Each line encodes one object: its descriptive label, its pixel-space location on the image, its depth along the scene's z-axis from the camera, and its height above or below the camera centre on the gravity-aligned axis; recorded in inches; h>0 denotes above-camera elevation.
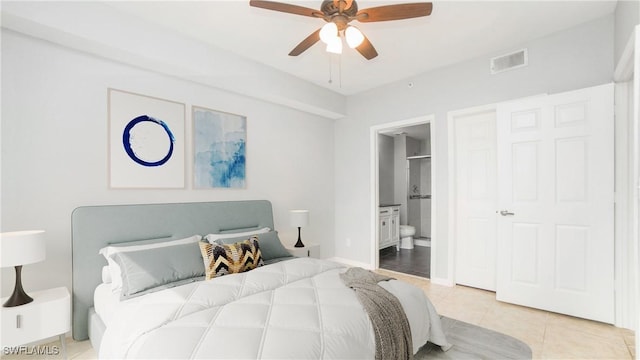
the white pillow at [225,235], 118.3 -23.0
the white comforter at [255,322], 54.8 -29.8
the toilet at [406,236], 235.5 -45.3
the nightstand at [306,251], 146.0 -36.0
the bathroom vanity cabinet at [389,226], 214.8 -35.7
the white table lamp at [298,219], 155.8 -20.8
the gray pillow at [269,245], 118.8 -27.2
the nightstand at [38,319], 76.5 -37.2
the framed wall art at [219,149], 133.0 +14.1
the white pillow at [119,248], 89.9 -23.1
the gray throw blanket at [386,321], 67.4 -33.8
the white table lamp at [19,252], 75.9 -18.7
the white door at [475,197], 139.9 -9.3
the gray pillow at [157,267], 86.1 -27.1
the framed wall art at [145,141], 109.7 +14.7
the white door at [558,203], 105.4 -9.5
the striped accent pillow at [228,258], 98.0 -26.6
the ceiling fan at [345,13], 76.7 +43.2
